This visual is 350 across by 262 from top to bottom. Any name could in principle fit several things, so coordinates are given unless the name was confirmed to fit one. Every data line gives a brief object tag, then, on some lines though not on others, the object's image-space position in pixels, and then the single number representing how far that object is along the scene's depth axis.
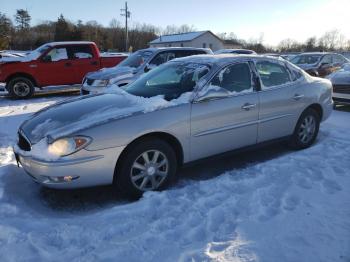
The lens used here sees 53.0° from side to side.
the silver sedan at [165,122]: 3.56
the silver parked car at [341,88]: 9.15
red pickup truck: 11.24
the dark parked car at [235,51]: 16.36
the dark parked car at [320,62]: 14.20
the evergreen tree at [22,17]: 79.75
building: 68.00
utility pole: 55.34
